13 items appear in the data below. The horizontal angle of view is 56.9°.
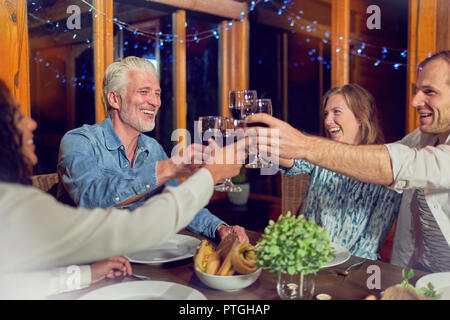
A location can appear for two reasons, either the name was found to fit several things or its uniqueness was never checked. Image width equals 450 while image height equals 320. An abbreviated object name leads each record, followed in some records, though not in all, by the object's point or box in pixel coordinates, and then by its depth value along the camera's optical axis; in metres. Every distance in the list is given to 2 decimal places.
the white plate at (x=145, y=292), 1.00
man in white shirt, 1.28
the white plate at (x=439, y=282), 1.02
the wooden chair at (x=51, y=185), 1.76
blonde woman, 1.77
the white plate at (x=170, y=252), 1.26
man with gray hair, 1.44
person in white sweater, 0.74
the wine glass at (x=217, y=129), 1.30
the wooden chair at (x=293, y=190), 2.64
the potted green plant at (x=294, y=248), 0.92
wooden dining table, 1.05
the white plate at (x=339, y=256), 1.22
